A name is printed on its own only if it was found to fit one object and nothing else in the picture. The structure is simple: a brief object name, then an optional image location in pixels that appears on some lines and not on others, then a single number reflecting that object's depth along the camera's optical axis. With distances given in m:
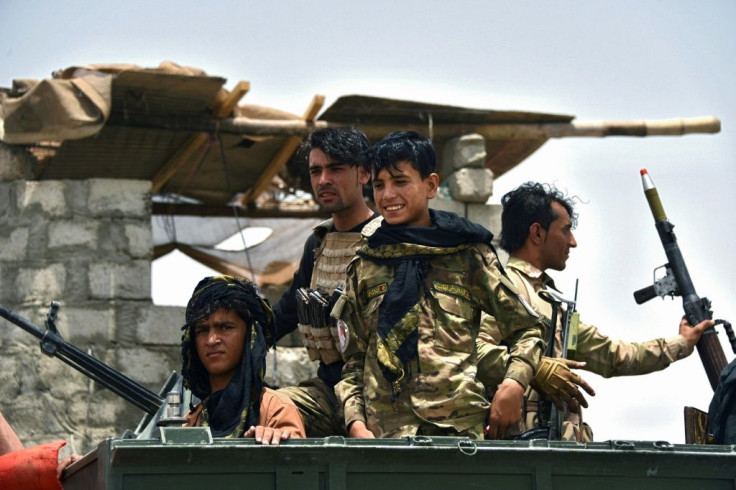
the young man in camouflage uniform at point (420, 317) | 8.28
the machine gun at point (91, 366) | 11.11
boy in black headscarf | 8.17
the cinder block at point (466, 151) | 19.81
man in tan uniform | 10.89
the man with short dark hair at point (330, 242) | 9.60
